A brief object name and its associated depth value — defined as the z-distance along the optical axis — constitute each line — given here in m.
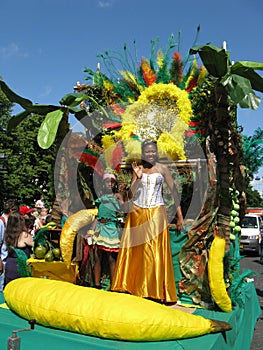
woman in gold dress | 3.37
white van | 15.14
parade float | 2.39
